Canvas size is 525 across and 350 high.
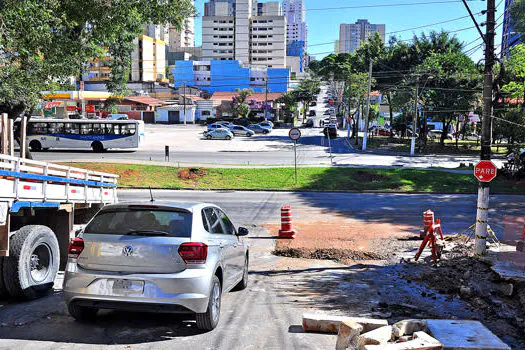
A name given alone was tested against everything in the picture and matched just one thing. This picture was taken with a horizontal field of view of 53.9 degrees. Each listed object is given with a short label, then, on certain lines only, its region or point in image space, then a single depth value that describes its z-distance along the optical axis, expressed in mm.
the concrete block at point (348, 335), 5512
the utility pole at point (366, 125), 47781
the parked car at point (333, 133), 63872
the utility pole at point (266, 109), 97938
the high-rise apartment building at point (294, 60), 195750
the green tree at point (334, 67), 101212
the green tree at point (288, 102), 103688
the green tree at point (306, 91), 108438
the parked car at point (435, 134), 68888
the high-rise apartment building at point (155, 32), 158750
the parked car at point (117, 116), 73312
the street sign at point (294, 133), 24505
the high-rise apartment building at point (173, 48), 189500
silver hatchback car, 5891
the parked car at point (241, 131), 65750
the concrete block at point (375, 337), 5277
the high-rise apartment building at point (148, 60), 127188
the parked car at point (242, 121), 85625
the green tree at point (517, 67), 35688
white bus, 41844
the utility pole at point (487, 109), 11711
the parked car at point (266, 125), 73625
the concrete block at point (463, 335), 5355
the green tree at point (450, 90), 50375
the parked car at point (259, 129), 72438
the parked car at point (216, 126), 64887
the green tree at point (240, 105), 93250
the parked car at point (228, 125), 67588
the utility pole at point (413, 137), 45469
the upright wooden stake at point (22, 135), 9258
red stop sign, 11727
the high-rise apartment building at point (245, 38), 161125
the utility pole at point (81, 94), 54634
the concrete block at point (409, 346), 5047
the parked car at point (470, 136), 72000
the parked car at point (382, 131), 75188
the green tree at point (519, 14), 47094
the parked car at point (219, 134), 58531
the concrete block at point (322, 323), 6375
